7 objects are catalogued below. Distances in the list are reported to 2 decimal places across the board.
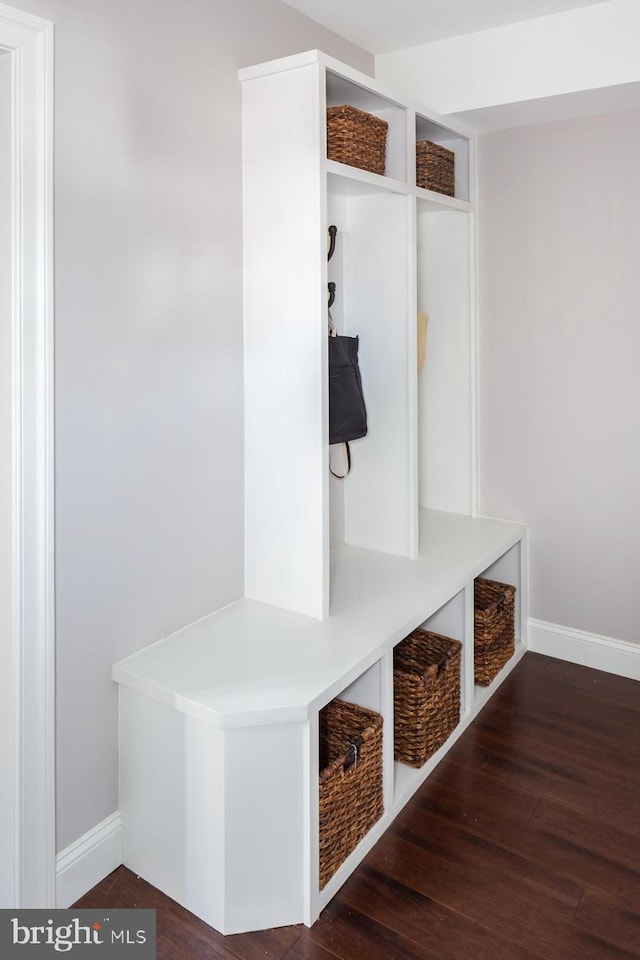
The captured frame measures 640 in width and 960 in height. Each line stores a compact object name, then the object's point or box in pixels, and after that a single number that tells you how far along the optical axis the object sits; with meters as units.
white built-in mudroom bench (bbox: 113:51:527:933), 1.75
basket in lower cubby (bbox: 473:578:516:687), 2.81
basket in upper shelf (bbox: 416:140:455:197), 2.75
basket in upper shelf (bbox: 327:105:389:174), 2.21
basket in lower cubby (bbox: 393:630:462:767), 2.30
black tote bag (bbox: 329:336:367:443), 2.45
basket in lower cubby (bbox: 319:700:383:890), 1.85
